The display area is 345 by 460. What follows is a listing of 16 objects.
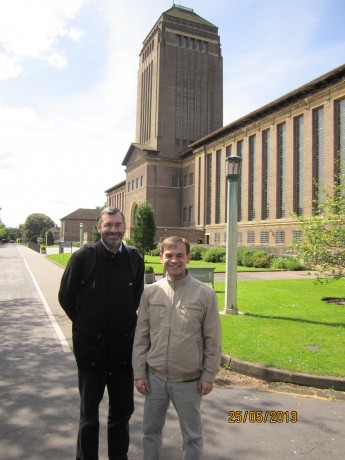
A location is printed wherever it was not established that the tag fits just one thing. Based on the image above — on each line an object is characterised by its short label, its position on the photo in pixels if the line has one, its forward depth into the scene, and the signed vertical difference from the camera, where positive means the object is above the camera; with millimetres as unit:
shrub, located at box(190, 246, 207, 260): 36406 -904
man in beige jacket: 2787 -799
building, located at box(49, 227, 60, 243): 147950 +3795
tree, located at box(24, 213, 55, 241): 135875 +6394
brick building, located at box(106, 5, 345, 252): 35625 +12164
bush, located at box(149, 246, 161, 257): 41950 -1074
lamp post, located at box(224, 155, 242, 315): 9891 -132
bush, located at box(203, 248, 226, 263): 32531 -1044
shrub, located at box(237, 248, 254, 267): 28811 -1005
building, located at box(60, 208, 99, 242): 112662 +5718
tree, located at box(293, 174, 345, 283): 10070 +99
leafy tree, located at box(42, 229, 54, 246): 108369 +902
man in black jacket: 3021 -668
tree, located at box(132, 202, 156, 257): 34719 +1090
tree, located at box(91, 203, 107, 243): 51581 +1049
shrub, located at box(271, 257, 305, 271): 26312 -1369
